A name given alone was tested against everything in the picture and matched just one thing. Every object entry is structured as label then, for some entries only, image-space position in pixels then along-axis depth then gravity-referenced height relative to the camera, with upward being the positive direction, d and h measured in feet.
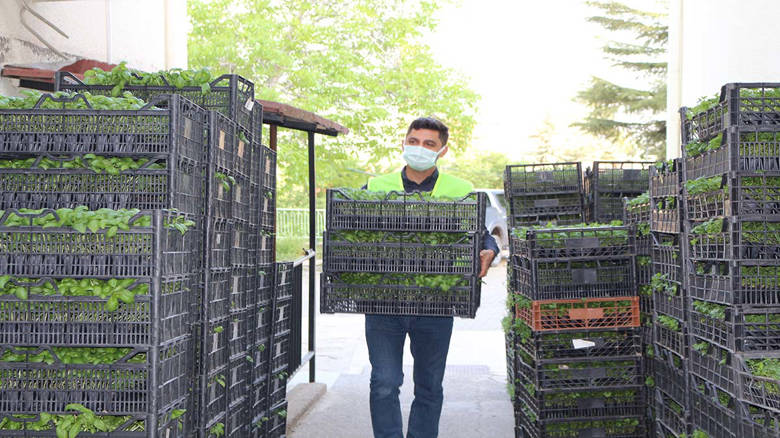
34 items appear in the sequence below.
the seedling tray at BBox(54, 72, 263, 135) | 17.40 +3.30
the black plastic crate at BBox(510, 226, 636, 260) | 20.51 +0.02
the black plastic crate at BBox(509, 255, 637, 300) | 20.44 -0.89
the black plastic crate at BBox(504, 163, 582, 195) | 28.94 +2.20
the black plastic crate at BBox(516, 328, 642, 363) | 20.36 -2.53
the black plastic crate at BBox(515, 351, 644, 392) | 20.26 -3.24
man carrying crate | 18.85 -2.69
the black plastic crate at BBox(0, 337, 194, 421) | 12.54 -2.15
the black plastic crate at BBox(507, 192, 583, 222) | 28.96 +1.32
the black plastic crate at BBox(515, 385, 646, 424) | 20.29 -4.03
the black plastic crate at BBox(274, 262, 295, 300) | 22.14 -0.98
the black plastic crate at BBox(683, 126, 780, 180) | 14.73 +1.66
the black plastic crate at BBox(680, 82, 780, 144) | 14.84 +2.49
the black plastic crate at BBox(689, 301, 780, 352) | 14.65 -1.55
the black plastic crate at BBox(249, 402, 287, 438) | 20.17 -4.66
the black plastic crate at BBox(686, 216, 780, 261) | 14.62 +0.06
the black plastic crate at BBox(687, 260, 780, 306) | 14.70 -0.73
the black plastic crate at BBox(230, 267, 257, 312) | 18.08 -1.01
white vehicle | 87.76 +3.06
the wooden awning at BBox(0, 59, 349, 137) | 24.79 +5.06
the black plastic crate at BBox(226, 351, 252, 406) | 17.89 -3.04
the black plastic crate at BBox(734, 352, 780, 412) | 13.48 -2.41
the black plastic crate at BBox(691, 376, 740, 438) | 15.08 -3.27
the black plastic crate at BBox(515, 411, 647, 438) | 20.34 -4.61
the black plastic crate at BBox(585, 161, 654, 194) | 28.96 +2.23
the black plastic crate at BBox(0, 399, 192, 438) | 12.54 -2.81
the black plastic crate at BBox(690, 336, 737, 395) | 14.96 -2.36
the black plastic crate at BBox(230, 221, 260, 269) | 18.01 -0.03
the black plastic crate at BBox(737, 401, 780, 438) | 13.53 -3.04
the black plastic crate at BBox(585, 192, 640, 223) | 29.01 +1.31
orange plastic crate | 20.35 -1.75
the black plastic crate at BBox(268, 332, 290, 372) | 21.89 -3.03
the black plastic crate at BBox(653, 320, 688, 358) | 17.60 -2.17
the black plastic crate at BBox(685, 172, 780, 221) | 14.65 +0.85
